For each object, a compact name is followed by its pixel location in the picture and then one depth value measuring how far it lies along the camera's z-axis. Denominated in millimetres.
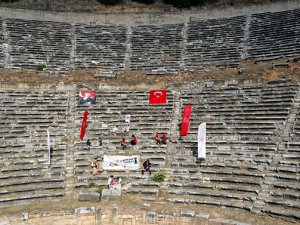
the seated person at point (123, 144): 19922
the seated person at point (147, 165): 18328
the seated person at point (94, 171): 18359
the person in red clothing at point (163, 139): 20178
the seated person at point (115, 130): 21328
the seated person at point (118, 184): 17312
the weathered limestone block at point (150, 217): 15629
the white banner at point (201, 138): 18234
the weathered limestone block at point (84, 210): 16088
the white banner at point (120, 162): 18781
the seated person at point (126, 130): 21150
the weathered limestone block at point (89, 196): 16781
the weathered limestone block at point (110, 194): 16797
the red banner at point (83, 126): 21072
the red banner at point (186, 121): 20531
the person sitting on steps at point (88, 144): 20250
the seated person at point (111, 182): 17342
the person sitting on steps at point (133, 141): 20141
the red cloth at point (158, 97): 23656
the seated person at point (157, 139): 20269
